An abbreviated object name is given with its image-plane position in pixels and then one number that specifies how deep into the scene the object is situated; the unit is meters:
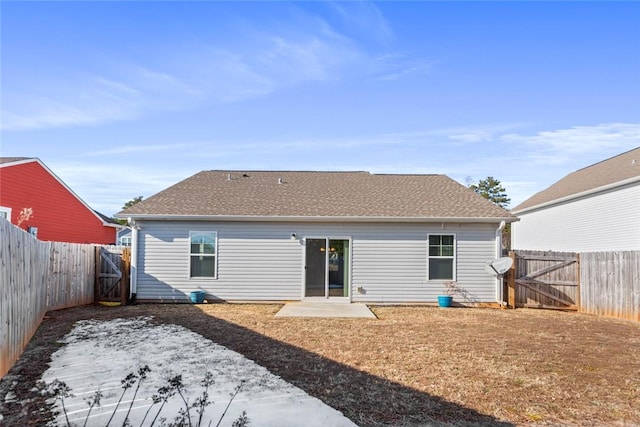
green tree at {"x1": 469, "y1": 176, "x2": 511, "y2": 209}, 38.91
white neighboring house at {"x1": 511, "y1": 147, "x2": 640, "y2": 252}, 14.78
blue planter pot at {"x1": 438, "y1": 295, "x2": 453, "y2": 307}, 12.60
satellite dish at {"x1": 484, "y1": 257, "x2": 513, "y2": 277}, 12.32
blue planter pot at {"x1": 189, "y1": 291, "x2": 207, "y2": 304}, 12.84
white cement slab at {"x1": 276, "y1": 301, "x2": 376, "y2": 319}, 10.66
